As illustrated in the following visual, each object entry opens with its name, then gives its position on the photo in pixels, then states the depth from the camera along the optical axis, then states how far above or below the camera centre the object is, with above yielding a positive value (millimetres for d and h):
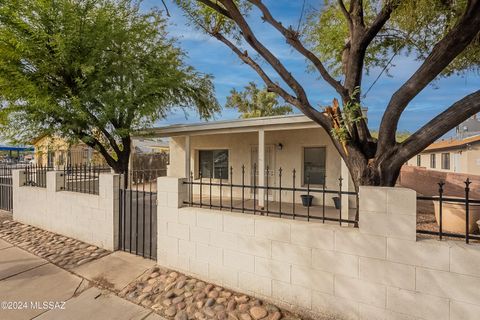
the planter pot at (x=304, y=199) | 8325 -1358
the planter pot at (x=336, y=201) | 7907 -1348
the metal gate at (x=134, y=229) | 4547 -1363
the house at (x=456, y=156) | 14664 +177
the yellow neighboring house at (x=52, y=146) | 8844 +491
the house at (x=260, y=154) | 7754 +191
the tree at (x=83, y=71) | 7203 +2807
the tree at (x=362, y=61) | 2664 +1269
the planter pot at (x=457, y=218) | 5281 -1275
